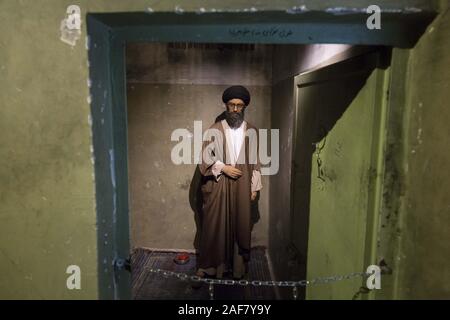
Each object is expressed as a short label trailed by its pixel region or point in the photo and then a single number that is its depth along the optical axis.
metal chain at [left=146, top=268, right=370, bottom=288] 1.10
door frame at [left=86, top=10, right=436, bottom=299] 0.91
